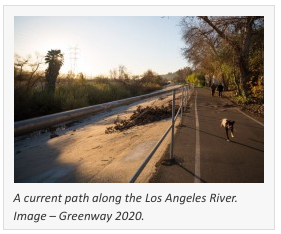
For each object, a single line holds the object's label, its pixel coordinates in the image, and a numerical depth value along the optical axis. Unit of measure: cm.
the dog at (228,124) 713
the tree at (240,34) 1709
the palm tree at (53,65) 1939
